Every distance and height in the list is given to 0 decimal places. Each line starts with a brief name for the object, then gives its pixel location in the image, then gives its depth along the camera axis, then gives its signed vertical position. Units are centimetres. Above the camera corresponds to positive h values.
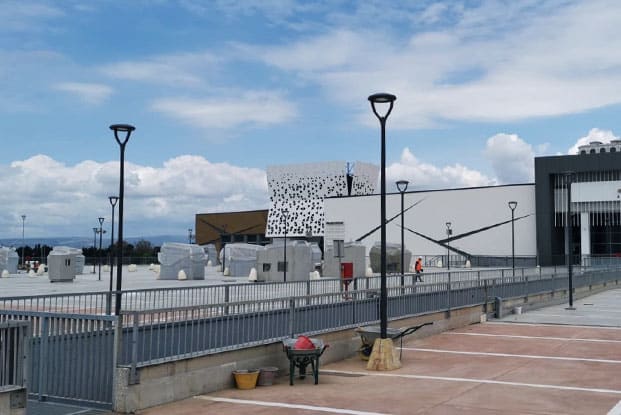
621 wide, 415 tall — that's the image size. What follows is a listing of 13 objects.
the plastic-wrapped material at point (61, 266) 4553 -37
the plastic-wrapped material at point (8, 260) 6059 +1
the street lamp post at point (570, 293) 2923 -123
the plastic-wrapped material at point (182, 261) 4938 +5
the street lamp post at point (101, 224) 5974 +320
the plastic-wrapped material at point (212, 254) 8938 +102
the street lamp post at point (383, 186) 1457 +170
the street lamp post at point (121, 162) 1669 +254
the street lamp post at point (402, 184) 2939 +344
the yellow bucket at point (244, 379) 1205 -206
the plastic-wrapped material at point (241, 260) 5616 +17
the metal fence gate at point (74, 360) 1020 -150
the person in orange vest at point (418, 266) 4609 -20
